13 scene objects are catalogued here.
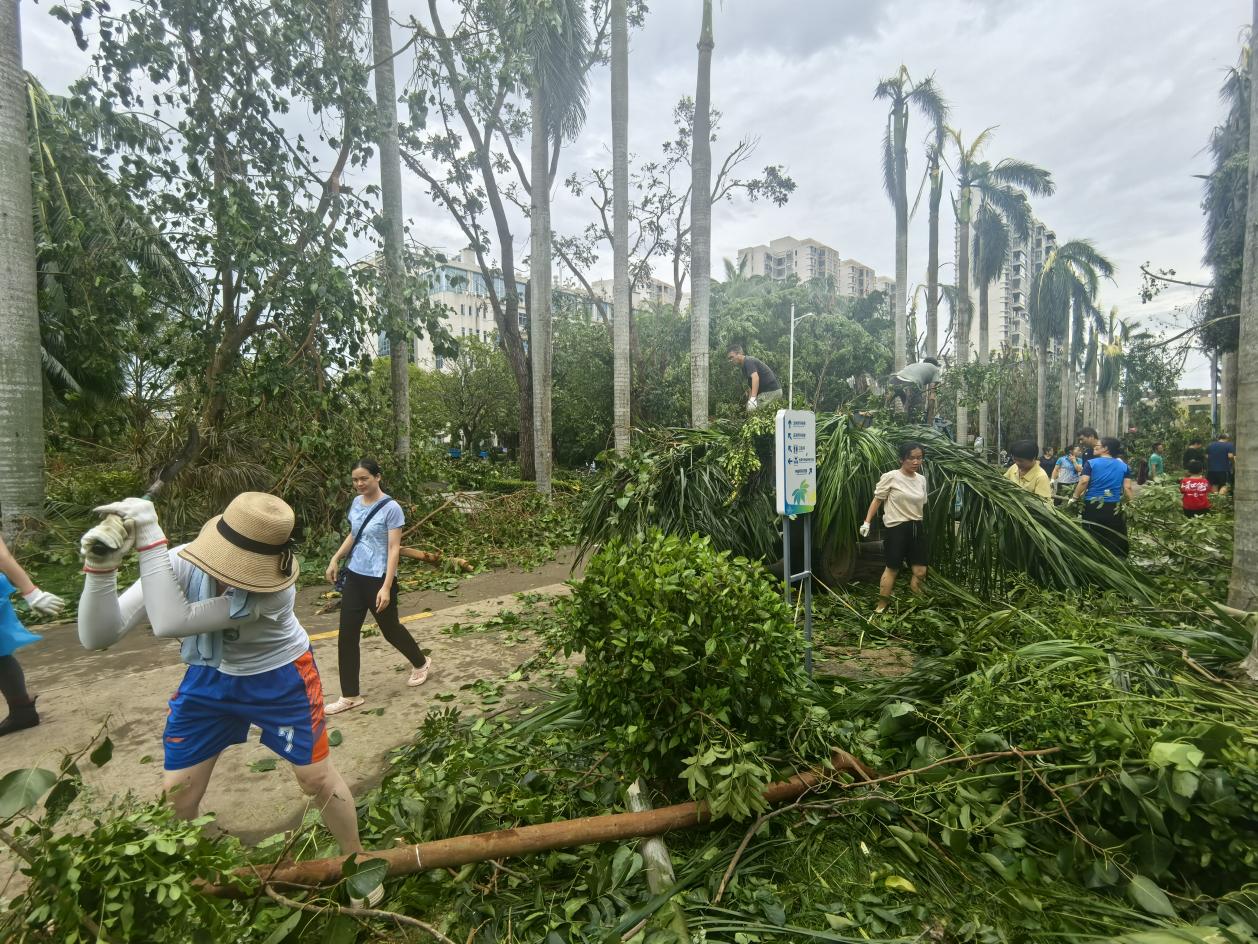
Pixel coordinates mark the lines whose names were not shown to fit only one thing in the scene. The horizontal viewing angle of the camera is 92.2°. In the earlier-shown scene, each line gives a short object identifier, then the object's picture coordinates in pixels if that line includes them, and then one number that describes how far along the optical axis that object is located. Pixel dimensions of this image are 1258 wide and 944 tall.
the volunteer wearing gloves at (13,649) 3.24
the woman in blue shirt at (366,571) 3.81
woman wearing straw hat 1.99
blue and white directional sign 3.60
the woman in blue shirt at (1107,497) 5.61
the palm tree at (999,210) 21.98
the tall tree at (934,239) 21.94
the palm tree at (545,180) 12.79
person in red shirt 7.85
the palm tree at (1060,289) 27.17
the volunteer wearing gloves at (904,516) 4.87
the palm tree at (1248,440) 3.12
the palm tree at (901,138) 21.14
